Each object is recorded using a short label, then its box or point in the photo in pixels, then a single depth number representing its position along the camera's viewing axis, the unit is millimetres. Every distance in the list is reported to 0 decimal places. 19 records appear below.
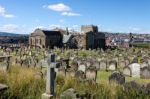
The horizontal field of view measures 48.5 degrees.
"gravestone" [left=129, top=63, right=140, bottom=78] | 13464
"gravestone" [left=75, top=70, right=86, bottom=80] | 10811
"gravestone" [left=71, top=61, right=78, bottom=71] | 15039
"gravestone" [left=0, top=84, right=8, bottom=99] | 5402
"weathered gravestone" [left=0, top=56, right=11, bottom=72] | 10963
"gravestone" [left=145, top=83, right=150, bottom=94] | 7371
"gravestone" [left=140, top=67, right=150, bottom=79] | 12978
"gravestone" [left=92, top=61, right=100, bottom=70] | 16087
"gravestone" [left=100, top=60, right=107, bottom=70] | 15959
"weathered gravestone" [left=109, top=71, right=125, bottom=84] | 10046
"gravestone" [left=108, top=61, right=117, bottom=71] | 15751
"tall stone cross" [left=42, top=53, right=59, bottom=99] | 6360
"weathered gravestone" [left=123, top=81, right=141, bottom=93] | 7762
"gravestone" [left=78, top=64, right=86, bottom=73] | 14394
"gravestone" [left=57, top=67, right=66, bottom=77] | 11327
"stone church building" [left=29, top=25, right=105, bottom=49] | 43120
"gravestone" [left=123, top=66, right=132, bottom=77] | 13610
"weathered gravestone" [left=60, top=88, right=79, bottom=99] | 6190
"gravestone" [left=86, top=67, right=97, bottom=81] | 11545
